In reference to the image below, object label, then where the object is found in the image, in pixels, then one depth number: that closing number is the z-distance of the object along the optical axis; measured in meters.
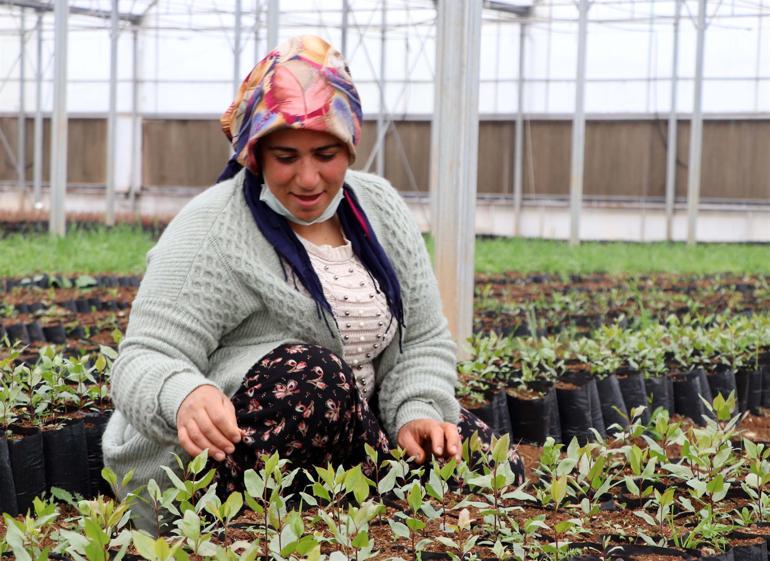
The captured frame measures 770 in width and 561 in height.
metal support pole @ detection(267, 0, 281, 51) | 7.51
